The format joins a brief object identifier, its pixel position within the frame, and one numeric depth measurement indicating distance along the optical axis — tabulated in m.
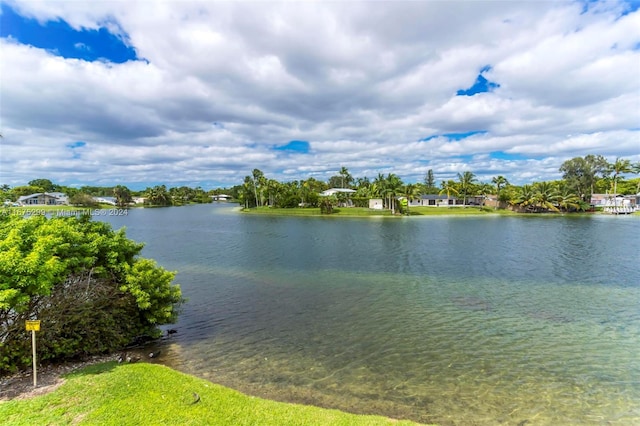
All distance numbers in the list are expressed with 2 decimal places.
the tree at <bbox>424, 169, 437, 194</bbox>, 177.96
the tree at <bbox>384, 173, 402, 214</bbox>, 88.25
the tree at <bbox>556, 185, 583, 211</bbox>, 101.00
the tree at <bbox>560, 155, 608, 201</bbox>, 114.81
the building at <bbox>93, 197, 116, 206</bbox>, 154.00
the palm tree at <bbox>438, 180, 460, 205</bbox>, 120.94
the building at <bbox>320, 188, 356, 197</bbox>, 115.84
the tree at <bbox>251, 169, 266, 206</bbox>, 125.21
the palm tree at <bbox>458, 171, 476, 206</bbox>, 113.24
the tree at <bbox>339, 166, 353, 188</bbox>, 156.75
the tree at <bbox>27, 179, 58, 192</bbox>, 180.55
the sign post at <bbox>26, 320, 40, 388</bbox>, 8.89
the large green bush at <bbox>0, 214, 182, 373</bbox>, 9.49
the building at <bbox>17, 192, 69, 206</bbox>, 131.50
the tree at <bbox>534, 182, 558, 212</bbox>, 99.69
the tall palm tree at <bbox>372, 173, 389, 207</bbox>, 90.12
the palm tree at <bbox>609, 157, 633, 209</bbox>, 102.50
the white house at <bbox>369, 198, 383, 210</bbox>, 103.96
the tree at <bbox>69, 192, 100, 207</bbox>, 133.91
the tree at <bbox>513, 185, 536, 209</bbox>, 101.79
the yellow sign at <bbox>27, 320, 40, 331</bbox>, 8.93
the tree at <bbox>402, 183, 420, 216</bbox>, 97.88
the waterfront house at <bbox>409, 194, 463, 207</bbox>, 121.81
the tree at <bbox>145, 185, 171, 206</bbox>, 163.88
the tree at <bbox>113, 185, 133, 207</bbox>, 150.75
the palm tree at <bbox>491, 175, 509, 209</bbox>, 103.94
